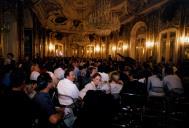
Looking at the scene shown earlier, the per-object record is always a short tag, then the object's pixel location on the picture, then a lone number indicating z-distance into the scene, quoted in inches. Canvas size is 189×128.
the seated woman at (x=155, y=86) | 168.3
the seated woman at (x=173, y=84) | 169.9
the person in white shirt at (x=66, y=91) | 121.8
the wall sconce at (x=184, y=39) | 252.6
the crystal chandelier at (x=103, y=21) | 313.0
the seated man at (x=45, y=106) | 84.9
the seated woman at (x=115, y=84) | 155.8
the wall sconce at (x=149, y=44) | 338.3
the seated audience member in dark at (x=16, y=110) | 65.4
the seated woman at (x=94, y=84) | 136.9
